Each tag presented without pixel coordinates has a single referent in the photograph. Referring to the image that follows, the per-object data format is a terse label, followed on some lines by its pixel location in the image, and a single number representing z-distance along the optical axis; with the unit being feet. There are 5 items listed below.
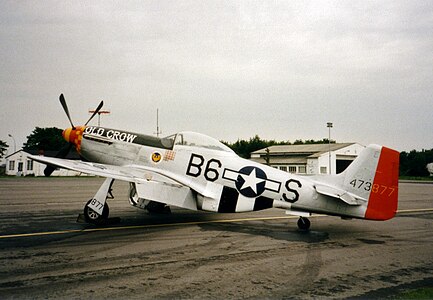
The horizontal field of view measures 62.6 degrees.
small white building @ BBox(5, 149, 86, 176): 205.67
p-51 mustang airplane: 29.50
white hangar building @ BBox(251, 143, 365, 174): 170.60
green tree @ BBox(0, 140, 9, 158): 284.61
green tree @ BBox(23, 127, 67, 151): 265.34
